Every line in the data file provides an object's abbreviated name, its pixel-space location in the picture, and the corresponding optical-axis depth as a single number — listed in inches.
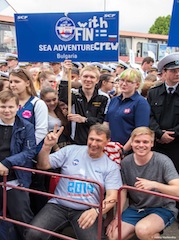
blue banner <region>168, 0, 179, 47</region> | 144.8
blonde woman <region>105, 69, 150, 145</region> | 138.6
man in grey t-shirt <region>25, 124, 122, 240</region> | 117.5
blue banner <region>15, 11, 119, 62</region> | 153.3
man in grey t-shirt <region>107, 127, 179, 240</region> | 113.6
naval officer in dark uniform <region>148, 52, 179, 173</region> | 142.9
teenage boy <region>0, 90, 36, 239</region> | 118.6
